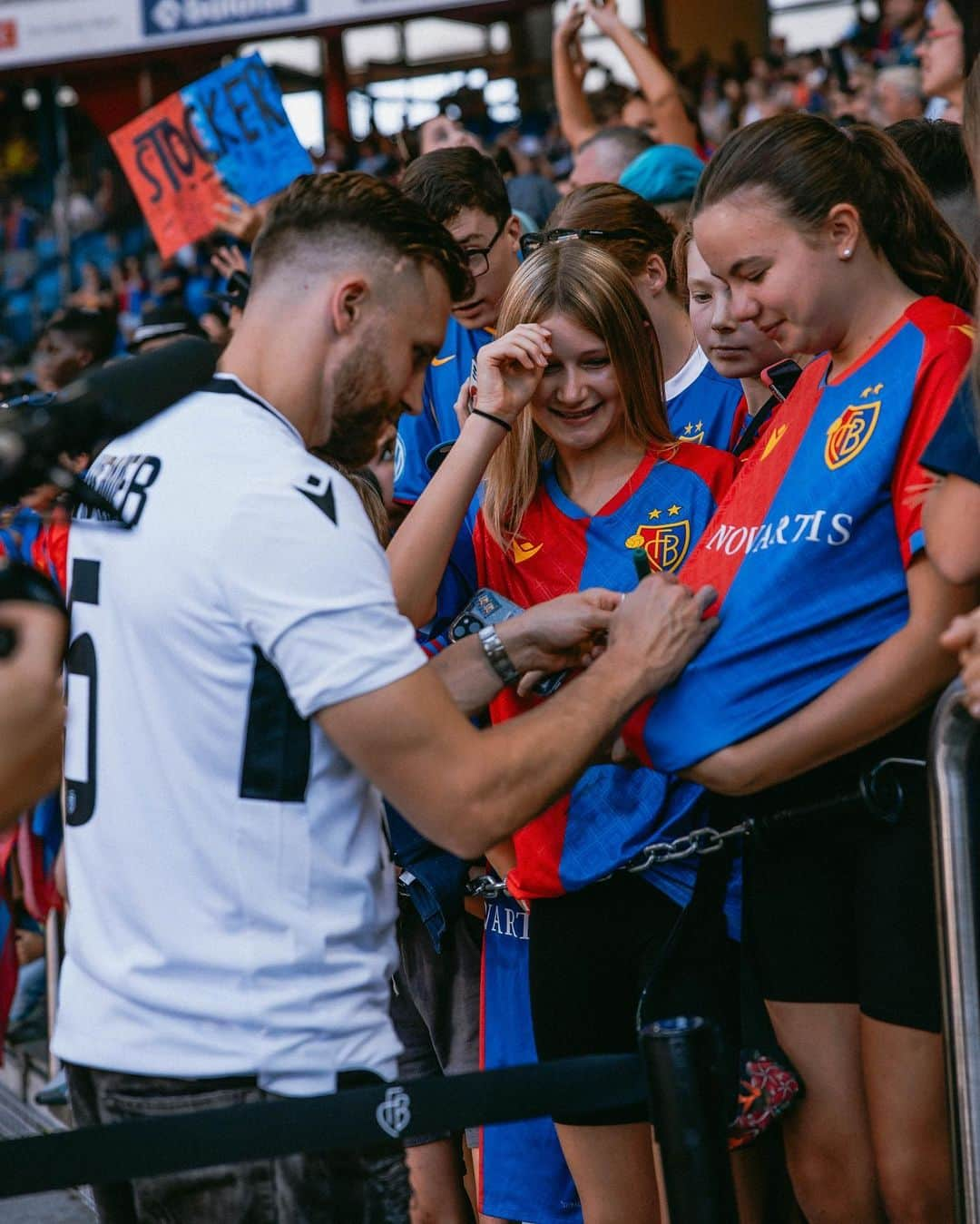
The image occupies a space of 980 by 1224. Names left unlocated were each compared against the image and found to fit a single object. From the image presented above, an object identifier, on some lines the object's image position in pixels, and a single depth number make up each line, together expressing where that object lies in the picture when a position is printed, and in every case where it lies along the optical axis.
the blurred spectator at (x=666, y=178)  4.55
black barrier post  1.91
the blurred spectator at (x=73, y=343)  6.02
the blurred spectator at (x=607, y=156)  5.16
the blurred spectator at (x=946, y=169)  2.97
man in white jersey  1.85
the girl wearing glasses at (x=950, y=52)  4.77
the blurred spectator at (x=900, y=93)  6.09
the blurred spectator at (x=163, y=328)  5.54
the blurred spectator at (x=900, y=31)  11.24
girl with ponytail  2.23
